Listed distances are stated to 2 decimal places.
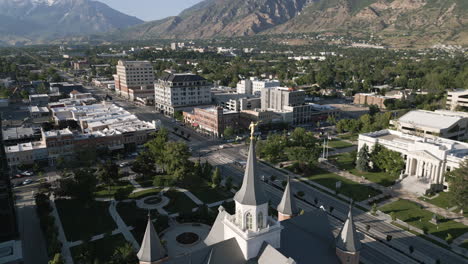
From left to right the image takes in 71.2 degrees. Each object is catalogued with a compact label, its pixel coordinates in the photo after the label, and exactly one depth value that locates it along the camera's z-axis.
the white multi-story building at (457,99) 150.12
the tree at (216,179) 72.56
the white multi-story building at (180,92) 152.12
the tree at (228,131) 112.19
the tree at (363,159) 85.15
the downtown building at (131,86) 190.79
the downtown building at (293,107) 136.88
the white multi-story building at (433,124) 104.44
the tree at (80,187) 61.94
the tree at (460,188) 62.41
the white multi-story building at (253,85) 182.84
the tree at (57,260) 43.30
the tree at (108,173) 70.50
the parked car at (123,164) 89.41
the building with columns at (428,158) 75.38
